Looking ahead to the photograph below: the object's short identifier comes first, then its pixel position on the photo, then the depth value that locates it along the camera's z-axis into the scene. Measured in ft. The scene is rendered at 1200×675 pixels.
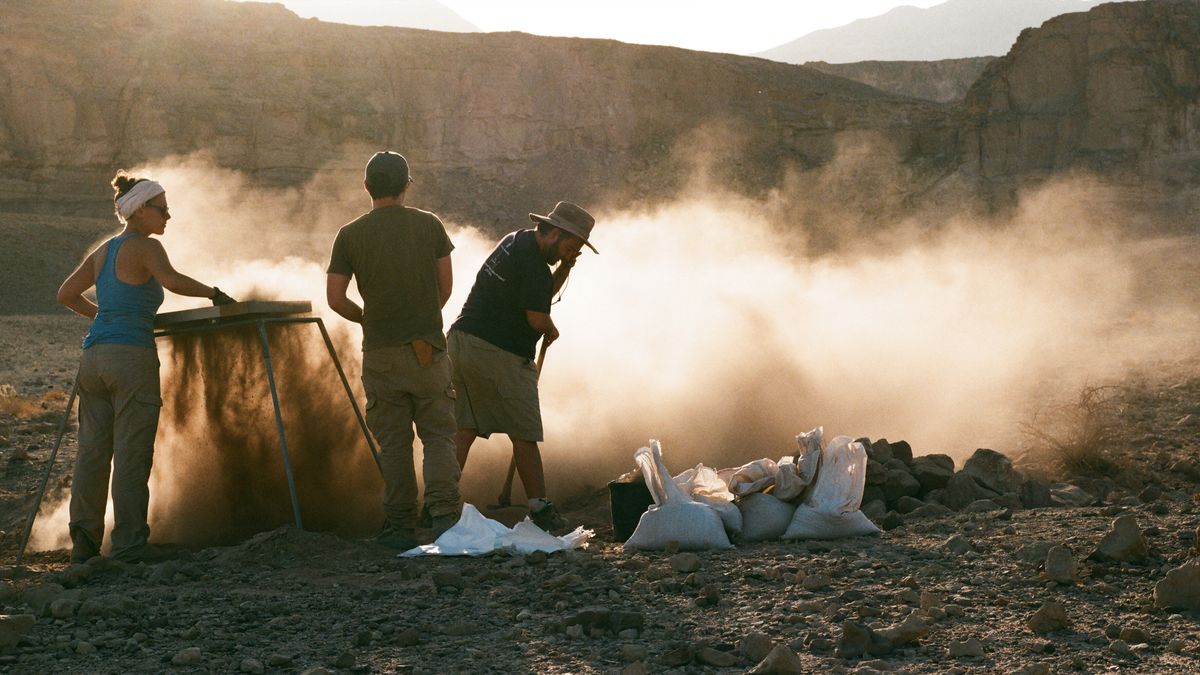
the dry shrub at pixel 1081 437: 26.84
